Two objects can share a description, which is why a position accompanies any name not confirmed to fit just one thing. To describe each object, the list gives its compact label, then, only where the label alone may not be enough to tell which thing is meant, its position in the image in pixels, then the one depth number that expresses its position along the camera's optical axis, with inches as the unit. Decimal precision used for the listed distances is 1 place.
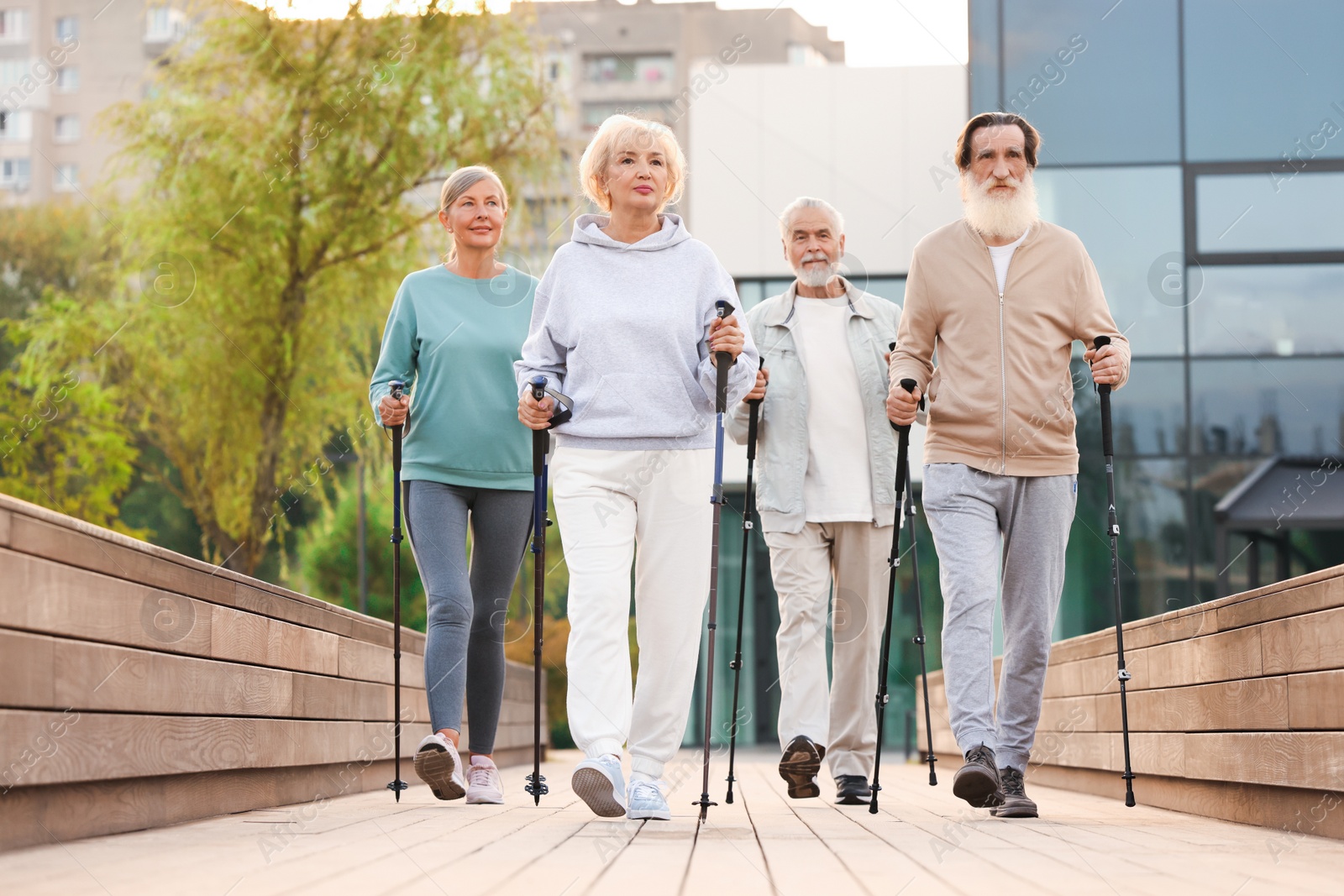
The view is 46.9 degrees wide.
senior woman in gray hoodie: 172.2
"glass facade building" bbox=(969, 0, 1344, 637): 577.9
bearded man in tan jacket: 195.8
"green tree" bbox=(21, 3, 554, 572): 599.8
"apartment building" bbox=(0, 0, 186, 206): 2524.6
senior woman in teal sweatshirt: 207.0
